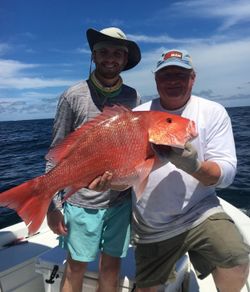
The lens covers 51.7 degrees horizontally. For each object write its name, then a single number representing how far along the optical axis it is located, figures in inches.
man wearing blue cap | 79.2
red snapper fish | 72.2
